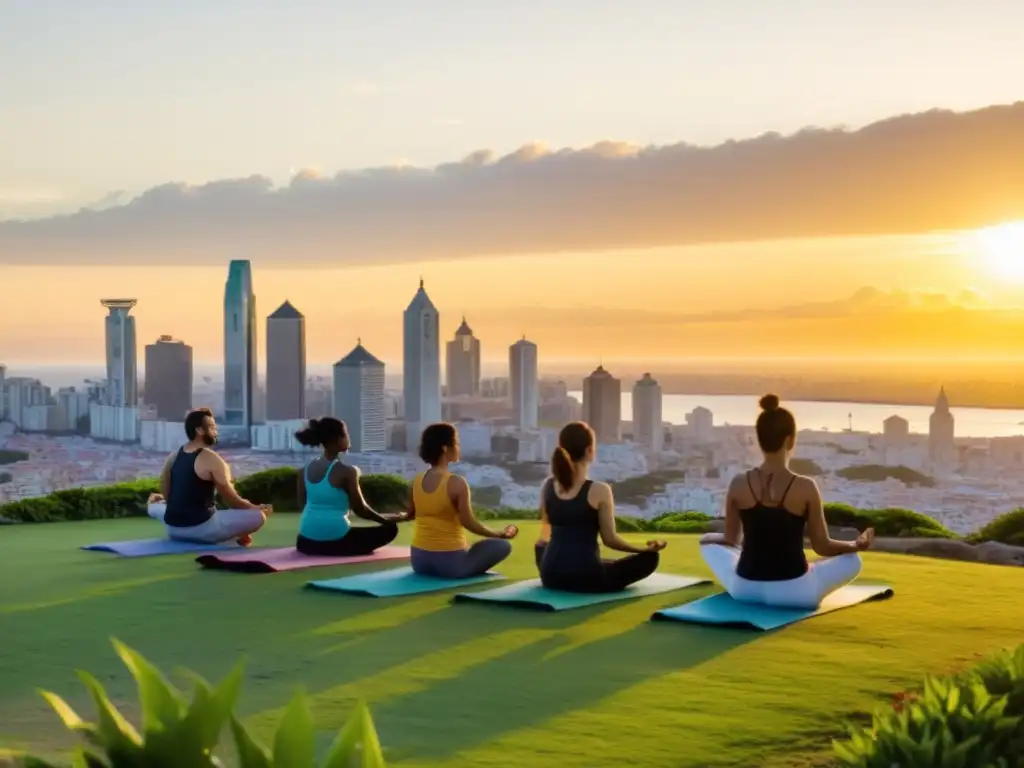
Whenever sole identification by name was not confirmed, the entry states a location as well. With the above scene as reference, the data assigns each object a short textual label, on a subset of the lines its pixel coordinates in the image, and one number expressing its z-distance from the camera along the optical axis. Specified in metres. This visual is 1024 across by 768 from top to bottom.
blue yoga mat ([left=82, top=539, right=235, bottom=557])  10.12
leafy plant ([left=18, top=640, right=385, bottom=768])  2.48
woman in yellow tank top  8.44
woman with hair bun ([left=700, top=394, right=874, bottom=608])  7.27
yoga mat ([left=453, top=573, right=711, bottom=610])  7.60
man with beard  10.31
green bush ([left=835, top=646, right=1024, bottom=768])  3.65
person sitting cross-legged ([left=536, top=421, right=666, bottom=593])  7.70
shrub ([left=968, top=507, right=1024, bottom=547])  11.38
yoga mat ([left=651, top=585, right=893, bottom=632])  7.00
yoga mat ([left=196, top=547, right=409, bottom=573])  9.18
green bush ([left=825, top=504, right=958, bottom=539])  12.05
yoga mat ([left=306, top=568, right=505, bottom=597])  8.18
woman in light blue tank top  9.62
